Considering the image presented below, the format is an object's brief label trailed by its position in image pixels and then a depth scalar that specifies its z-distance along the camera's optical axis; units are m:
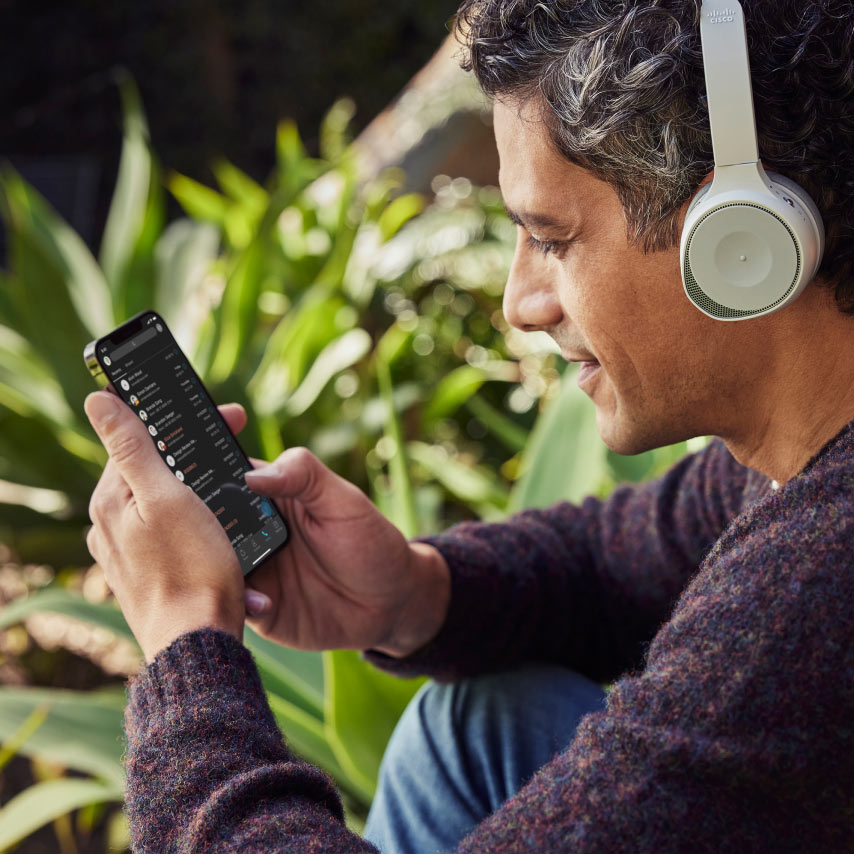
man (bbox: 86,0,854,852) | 0.48
